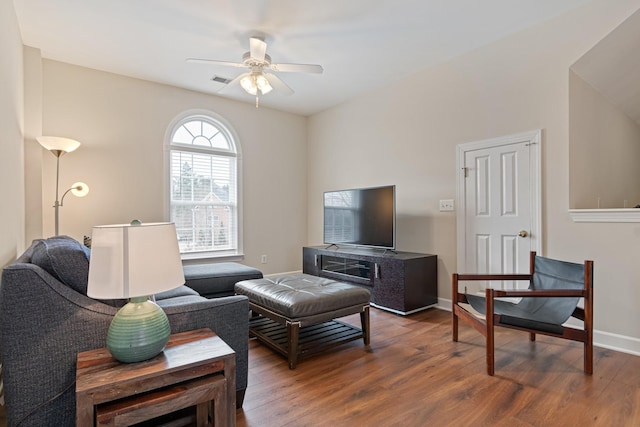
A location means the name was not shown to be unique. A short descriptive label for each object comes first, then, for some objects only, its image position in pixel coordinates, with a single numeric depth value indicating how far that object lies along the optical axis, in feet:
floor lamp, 10.34
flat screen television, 12.22
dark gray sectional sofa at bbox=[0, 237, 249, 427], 4.20
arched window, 14.56
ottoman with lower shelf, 7.69
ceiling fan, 9.68
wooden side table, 3.80
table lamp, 4.04
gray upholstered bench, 10.41
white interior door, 9.90
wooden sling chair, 7.02
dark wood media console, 11.23
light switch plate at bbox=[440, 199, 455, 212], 11.89
